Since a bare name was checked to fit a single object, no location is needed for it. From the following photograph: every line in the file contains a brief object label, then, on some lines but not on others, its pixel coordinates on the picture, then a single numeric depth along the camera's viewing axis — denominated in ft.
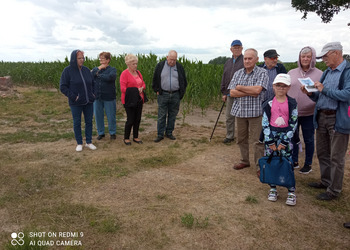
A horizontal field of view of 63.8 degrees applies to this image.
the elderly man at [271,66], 15.51
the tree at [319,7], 72.84
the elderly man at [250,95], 13.83
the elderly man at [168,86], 20.52
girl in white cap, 11.64
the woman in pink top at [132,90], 19.13
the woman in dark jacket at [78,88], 17.43
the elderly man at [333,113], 11.23
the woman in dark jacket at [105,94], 20.12
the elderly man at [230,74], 19.64
